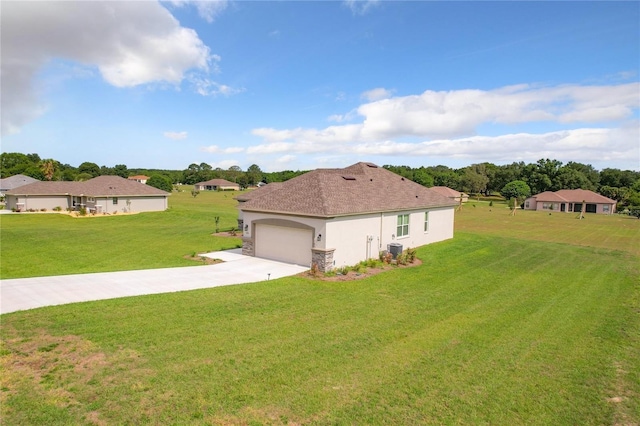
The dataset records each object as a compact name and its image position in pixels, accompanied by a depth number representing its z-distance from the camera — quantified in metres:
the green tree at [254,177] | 131.50
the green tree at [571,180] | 83.94
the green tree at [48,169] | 81.31
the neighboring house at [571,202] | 71.00
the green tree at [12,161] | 96.56
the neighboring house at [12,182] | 63.56
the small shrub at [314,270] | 16.16
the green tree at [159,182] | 69.00
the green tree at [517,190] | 85.75
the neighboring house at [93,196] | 43.94
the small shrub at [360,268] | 17.16
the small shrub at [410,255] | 19.47
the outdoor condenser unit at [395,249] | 19.62
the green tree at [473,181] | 103.81
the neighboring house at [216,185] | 119.50
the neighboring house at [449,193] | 84.53
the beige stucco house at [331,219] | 17.31
